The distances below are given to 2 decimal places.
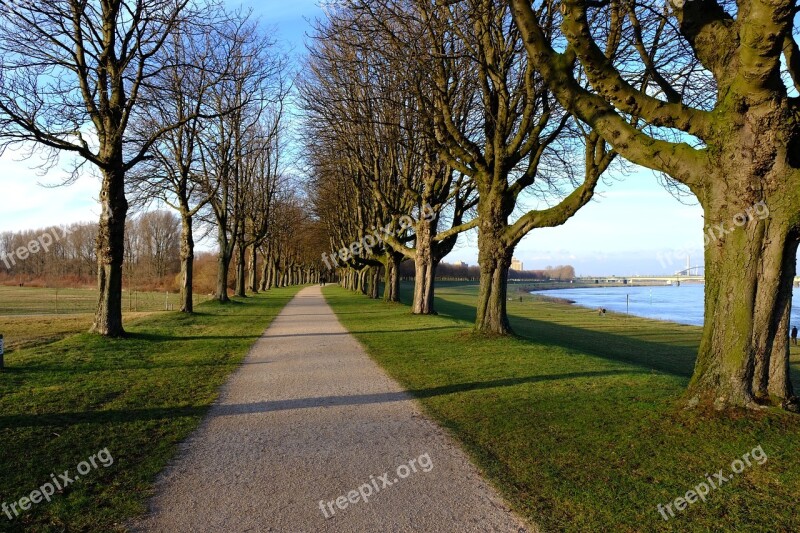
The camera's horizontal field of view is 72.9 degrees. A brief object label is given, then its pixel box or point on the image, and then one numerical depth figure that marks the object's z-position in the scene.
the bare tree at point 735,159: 5.50
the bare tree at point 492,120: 11.25
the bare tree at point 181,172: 19.33
